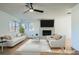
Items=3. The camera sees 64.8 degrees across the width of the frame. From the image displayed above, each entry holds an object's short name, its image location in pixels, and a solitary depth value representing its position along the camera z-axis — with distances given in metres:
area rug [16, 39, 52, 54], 2.07
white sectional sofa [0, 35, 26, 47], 2.30
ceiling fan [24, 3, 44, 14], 2.11
